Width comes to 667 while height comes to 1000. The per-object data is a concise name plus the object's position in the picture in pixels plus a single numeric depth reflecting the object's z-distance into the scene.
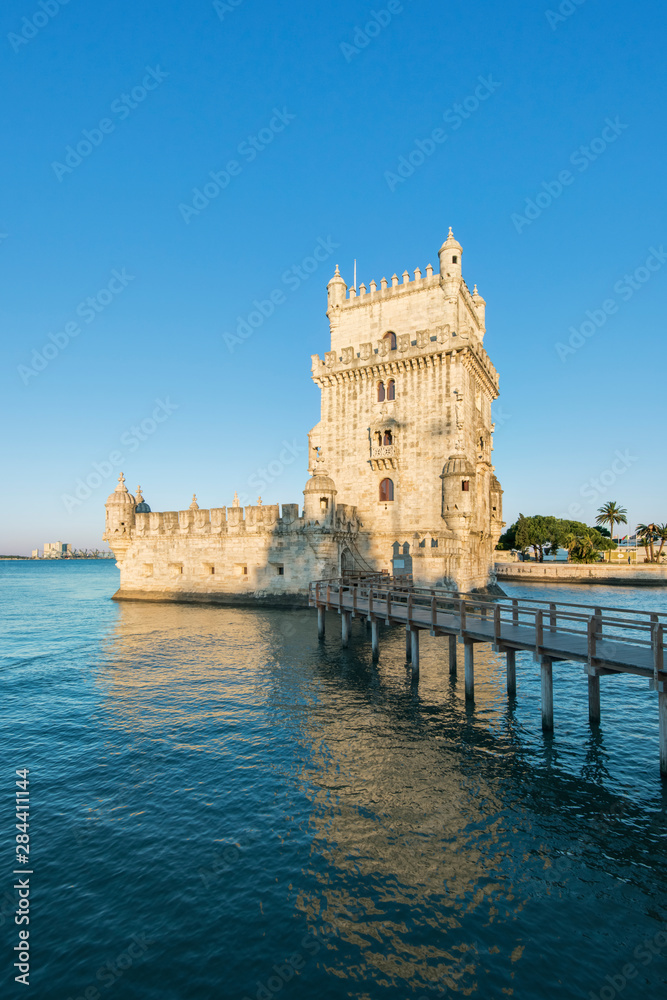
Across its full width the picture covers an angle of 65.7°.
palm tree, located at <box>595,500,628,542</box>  86.88
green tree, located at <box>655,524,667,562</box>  73.69
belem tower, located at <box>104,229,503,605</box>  33.44
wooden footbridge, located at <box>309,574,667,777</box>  10.96
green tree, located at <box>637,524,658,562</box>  75.62
